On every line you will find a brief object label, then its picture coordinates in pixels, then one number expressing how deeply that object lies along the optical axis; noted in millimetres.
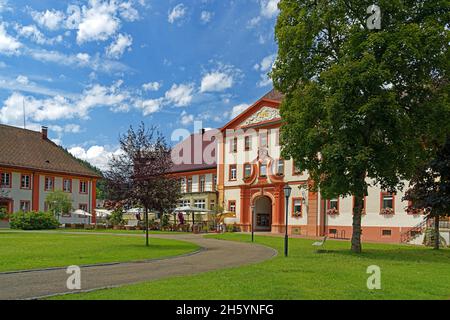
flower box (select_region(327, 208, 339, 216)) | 40622
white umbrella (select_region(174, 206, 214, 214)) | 44988
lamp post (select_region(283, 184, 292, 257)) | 21247
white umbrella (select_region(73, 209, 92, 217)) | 53669
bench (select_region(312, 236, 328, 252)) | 26031
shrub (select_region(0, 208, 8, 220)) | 39888
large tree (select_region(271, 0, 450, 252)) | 19453
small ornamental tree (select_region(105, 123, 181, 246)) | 25280
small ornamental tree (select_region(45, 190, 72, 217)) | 53062
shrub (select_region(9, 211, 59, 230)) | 46250
